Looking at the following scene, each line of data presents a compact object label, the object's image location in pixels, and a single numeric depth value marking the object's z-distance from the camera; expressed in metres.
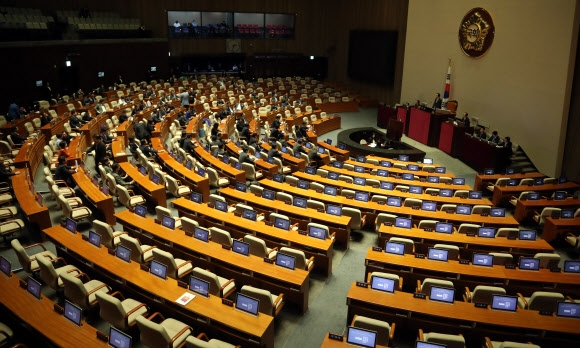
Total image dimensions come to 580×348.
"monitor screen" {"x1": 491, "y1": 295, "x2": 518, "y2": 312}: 5.62
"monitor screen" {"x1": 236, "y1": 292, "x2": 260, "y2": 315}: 5.36
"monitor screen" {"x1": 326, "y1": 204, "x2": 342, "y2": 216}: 8.86
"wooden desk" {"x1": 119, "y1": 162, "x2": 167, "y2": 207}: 10.01
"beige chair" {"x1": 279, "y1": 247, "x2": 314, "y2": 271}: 6.84
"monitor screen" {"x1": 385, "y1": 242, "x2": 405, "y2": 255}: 7.21
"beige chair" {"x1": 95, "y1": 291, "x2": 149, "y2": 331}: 5.40
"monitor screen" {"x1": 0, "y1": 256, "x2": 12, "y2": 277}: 6.15
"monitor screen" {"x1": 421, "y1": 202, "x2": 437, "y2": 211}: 9.51
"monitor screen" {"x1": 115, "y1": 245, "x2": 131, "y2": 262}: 6.62
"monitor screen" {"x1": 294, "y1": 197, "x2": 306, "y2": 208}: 9.30
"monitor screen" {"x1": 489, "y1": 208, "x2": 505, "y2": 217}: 9.30
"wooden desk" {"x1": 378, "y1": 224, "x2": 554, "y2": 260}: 7.73
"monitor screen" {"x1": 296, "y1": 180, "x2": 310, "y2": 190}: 10.70
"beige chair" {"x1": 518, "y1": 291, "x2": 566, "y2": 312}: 5.81
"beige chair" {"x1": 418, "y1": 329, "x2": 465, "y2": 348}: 4.89
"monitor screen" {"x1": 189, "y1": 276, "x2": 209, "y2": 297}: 5.78
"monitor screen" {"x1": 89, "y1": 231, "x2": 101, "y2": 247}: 7.05
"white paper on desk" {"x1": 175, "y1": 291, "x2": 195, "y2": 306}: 5.59
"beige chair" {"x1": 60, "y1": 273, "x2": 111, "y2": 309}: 5.84
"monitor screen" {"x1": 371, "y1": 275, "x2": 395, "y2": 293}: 6.06
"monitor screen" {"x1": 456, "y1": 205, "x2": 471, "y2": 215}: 9.35
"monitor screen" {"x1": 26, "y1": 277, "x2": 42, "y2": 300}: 5.58
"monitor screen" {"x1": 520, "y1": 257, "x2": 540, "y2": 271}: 6.80
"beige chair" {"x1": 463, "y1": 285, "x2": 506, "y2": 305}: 5.97
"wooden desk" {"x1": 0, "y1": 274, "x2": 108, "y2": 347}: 4.89
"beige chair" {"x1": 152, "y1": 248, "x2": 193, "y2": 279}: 6.59
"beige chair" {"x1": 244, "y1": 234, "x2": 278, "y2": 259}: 7.15
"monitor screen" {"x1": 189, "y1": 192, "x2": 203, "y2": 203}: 9.31
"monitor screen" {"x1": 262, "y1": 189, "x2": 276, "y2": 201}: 9.73
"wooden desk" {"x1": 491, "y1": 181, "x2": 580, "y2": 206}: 11.45
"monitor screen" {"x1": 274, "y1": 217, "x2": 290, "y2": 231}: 8.04
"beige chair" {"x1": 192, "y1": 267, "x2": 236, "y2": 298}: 6.04
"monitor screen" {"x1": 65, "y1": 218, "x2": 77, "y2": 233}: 7.45
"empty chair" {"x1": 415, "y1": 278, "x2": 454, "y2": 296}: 6.07
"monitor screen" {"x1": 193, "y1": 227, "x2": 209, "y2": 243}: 7.44
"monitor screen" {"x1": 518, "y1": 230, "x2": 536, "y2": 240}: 8.03
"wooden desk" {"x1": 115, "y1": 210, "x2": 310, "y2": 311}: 6.48
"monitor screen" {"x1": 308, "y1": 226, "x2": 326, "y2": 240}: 7.75
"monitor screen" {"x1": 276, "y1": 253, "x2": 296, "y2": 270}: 6.59
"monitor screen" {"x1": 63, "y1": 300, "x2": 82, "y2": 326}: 5.11
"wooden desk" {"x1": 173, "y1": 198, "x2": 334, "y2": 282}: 7.56
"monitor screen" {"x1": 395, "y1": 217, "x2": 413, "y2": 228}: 8.44
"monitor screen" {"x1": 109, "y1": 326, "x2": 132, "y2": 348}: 4.67
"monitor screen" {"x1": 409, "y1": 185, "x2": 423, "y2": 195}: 10.90
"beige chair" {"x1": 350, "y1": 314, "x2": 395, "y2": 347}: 5.18
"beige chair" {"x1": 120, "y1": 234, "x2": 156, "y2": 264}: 6.98
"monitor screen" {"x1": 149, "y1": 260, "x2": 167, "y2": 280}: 6.15
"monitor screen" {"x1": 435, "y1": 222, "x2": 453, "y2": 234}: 8.26
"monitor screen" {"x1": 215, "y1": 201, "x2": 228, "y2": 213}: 8.84
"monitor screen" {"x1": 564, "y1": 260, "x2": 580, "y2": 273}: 6.84
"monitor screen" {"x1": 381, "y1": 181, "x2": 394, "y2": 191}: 10.97
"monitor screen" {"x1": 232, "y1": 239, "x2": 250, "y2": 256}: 6.99
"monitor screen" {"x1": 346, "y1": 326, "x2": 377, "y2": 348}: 4.80
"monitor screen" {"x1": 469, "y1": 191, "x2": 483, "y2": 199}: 10.59
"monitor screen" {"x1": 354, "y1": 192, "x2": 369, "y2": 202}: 9.97
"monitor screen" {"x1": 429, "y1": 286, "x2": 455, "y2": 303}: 5.81
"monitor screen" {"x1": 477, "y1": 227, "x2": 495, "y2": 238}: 8.16
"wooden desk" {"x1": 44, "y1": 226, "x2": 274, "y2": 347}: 5.24
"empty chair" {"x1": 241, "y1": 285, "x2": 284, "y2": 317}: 5.67
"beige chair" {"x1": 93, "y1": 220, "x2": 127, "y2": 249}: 7.46
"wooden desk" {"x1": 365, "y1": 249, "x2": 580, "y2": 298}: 6.53
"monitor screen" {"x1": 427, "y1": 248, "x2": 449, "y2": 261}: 7.02
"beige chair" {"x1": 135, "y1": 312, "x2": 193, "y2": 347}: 4.89
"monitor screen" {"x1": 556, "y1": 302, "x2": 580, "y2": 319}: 5.47
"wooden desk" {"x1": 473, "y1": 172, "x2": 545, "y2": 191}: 12.47
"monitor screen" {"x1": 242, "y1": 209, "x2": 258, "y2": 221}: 8.37
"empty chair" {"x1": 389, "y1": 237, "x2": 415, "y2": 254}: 7.48
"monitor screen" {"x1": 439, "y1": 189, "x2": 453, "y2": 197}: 10.78
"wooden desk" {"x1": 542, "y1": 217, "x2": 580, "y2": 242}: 9.21
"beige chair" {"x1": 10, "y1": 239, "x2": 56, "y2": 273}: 6.61
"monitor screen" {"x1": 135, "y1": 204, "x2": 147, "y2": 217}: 8.35
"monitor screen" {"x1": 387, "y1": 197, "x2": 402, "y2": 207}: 9.70
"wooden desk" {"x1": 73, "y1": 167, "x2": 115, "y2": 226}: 8.98
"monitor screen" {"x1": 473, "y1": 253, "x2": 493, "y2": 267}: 6.84
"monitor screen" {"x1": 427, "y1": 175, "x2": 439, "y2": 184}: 11.92
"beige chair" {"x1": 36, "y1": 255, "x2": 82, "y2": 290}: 6.17
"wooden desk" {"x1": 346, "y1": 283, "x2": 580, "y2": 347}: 5.34
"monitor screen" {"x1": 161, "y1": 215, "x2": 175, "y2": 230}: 7.87
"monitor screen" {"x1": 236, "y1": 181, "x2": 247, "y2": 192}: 10.31
